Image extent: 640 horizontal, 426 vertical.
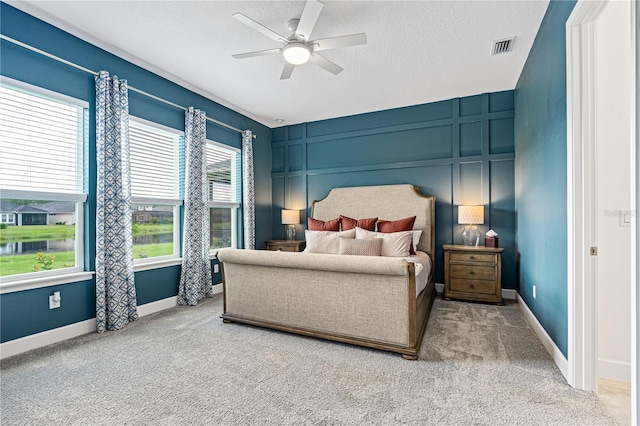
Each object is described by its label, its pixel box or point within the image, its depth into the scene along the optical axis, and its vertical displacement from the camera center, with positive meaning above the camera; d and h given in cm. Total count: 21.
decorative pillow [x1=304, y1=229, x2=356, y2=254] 411 -38
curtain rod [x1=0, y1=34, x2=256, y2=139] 244 +139
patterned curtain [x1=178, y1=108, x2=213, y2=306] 391 -5
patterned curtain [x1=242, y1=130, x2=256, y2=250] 507 +40
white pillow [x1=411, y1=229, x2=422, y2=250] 426 -34
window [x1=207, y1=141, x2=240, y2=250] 463 +34
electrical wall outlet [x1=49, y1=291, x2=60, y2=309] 270 -76
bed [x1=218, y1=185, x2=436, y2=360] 237 -73
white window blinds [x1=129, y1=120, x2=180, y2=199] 354 +65
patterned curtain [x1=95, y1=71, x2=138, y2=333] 298 +4
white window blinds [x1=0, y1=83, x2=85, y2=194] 249 +64
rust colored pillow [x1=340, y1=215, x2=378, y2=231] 448 -15
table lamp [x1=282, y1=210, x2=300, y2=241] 542 -10
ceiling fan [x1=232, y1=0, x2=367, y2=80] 230 +146
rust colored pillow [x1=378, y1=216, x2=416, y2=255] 429 -17
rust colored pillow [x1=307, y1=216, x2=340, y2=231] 477 -19
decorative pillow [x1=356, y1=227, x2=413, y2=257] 379 -39
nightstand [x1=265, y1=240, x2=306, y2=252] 511 -53
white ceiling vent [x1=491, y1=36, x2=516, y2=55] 301 +170
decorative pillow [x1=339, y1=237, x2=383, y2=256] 365 -41
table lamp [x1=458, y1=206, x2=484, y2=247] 406 -6
